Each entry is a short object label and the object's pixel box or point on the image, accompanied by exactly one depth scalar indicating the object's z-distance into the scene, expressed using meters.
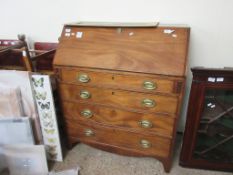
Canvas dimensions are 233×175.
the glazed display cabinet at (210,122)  1.32
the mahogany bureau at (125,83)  1.26
